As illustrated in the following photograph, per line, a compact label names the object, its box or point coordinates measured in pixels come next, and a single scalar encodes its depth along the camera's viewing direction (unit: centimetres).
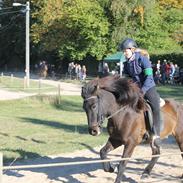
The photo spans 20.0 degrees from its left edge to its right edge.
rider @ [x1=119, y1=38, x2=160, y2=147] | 957
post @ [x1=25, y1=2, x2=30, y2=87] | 4066
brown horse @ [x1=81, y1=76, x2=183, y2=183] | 884
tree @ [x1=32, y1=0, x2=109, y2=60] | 5378
